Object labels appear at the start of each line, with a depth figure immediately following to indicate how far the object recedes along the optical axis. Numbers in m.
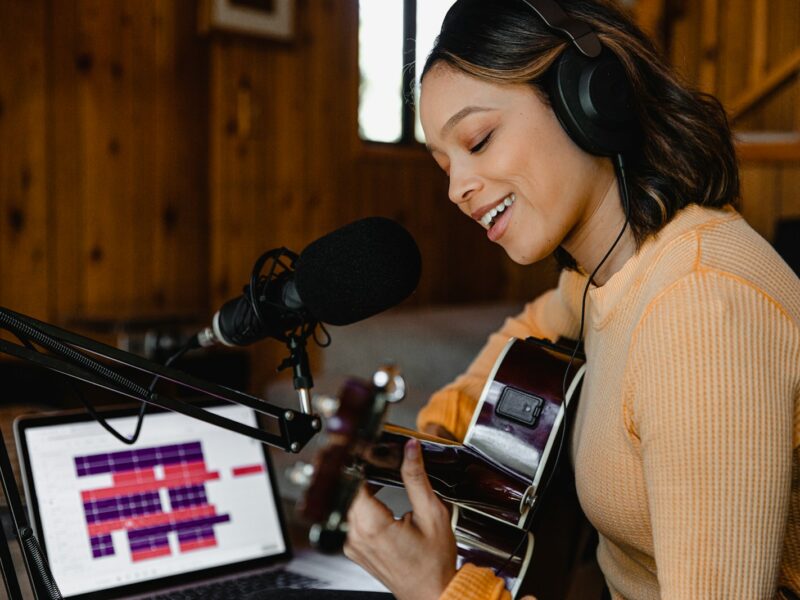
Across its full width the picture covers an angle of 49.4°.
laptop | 1.11
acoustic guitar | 1.13
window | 3.92
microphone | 0.80
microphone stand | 0.71
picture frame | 3.20
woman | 0.78
